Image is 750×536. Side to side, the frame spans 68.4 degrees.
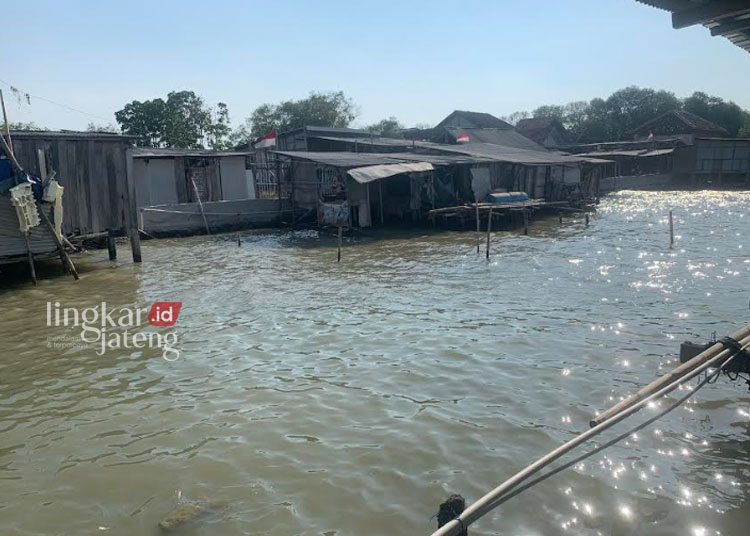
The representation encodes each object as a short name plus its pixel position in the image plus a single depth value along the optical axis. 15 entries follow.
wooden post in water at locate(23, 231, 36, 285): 12.70
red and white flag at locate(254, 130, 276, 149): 29.03
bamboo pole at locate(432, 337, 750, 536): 2.53
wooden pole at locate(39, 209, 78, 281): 12.59
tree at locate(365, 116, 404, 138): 58.28
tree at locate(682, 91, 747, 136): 54.44
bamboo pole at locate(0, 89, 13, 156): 11.71
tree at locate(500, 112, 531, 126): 81.67
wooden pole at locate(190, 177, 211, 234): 23.10
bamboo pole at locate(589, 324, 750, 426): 3.88
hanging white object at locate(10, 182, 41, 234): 12.14
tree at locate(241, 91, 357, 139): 52.28
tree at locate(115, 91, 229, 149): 43.28
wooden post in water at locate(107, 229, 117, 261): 15.61
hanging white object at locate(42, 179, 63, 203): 12.76
